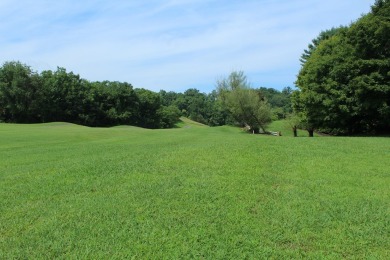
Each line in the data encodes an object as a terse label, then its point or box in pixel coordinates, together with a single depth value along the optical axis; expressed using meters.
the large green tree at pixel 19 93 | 59.28
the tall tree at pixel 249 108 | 43.25
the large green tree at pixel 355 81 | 24.16
